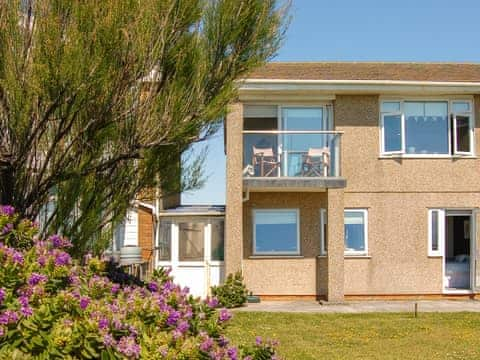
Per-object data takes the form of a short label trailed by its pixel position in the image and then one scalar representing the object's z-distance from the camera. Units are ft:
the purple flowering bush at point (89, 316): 14.93
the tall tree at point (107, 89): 18.70
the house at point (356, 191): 62.95
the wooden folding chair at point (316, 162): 62.44
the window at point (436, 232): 65.02
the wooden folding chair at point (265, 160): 62.44
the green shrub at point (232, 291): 59.21
